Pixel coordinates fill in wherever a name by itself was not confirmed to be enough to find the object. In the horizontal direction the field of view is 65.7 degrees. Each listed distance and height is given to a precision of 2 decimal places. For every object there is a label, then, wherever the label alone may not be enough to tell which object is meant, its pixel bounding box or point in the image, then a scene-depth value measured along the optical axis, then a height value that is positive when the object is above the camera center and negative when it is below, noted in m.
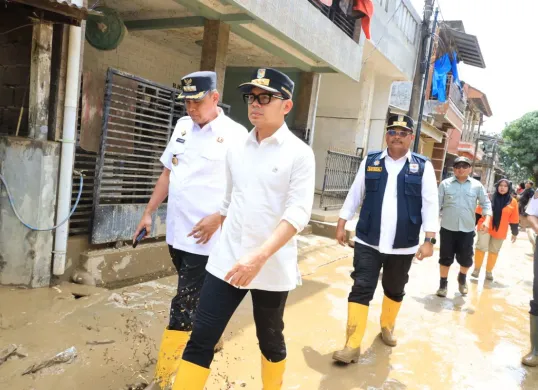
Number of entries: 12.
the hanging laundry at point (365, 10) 8.78 +3.39
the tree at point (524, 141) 28.45 +3.39
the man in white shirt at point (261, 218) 2.06 -0.29
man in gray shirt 5.60 -0.44
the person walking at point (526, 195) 13.83 -0.13
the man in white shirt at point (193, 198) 2.56 -0.30
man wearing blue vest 3.45 -0.37
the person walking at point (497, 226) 6.99 -0.64
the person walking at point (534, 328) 3.75 -1.24
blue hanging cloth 17.39 +4.46
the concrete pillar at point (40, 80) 3.64 +0.46
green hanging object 6.11 +1.61
